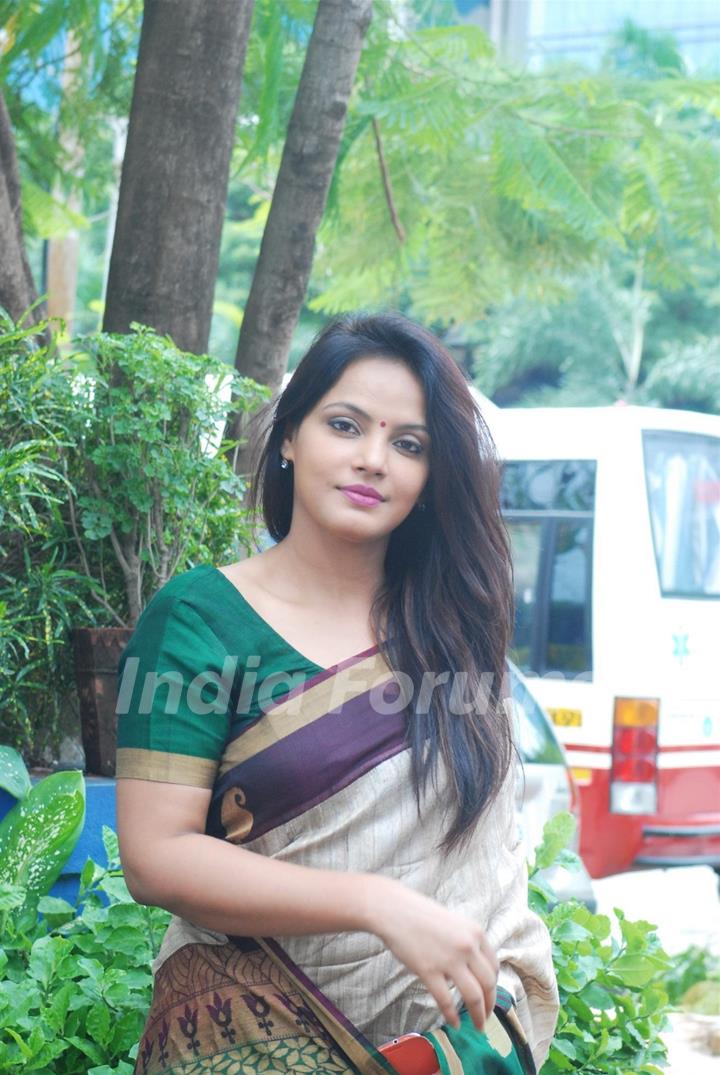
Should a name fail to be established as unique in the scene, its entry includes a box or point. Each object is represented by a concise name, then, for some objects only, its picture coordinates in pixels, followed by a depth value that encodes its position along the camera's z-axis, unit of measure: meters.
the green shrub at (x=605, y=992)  2.62
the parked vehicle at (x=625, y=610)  7.49
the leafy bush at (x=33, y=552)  2.94
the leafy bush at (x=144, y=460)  3.13
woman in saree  1.65
